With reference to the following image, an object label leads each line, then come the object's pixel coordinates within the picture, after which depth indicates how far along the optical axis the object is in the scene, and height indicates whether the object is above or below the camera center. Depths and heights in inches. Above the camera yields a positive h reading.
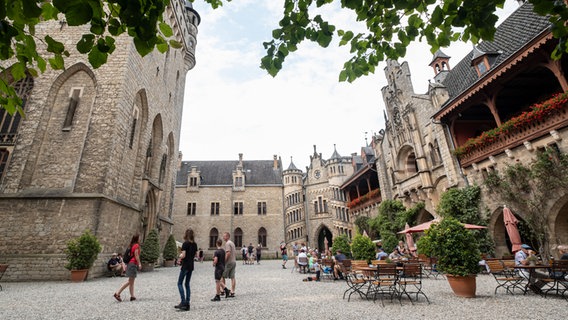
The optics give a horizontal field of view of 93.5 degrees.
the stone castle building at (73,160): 419.8 +177.8
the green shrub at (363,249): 520.4 +3.4
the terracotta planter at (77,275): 390.3 -18.0
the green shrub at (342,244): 581.0 +15.2
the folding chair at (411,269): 275.2 -19.9
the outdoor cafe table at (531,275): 252.9 -29.4
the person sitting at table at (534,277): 263.3 -31.9
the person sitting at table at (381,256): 422.9 -9.0
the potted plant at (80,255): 388.3 +9.6
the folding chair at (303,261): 511.4 -14.5
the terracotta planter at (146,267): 583.4 -15.7
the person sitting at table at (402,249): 525.5 +0.0
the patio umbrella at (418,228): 503.3 +35.8
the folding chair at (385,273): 246.2 -20.3
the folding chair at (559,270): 239.1 -24.4
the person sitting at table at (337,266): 426.6 -21.7
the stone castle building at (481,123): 384.5 +258.1
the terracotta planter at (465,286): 258.1 -36.0
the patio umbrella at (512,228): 382.9 +23.4
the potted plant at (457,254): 259.4 -7.2
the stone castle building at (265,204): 1347.2 +252.3
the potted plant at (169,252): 756.6 +16.8
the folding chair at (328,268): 451.5 -26.1
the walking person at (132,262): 254.8 -2.2
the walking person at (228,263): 278.2 -7.6
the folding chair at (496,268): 300.5 -24.1
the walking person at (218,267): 262.7 -9.8
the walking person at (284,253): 802.3 +2.4
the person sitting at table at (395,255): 439.7 -9.4
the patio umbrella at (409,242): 603.2 +14.6
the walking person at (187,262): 224.4 -3.7
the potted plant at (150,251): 587.2 +17.4
